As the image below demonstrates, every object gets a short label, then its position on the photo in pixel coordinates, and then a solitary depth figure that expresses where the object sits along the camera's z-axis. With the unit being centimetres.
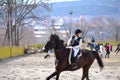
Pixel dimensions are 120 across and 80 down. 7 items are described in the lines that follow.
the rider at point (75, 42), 1336
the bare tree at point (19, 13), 5447
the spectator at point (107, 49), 3928
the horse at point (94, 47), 4181
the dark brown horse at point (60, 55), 1272
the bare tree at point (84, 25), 11640
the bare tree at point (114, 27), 13000
